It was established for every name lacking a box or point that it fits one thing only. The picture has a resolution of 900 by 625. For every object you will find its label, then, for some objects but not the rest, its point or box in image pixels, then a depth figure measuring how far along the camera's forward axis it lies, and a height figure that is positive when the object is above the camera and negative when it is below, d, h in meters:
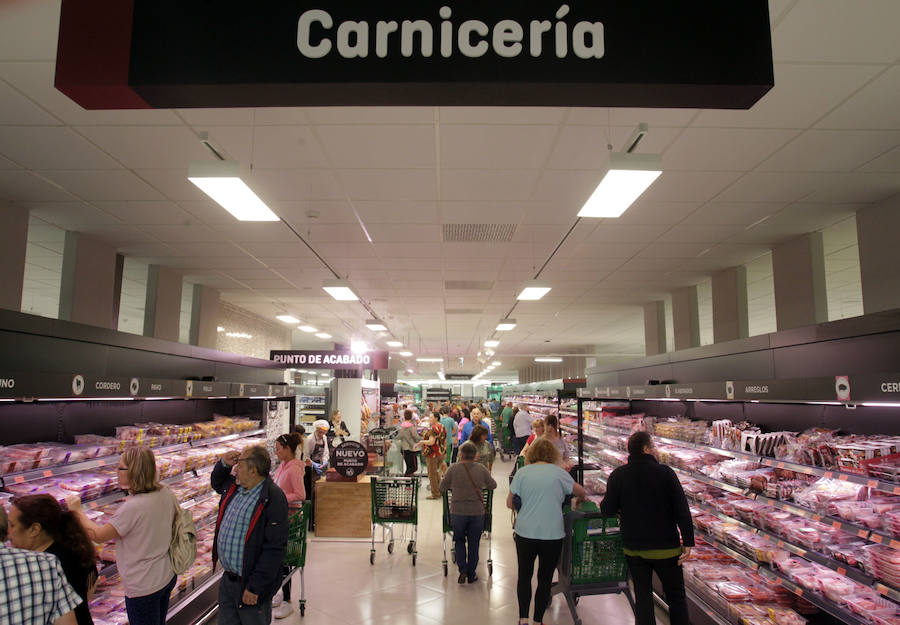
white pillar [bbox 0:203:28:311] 5.84 +1.35
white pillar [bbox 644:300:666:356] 12.22 +1.27
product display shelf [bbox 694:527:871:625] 3.39 -1.44
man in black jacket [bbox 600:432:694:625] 4.12 -1.10
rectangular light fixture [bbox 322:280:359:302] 7.73 +1.31
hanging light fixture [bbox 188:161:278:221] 4.04 +1.50
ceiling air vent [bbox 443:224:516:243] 6.97 +1.96
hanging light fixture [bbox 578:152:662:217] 3.84 +1.50
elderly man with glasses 3.51 -1.08
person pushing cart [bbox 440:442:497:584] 5.89 -1.37
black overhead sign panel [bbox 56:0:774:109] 1.81 +1.11
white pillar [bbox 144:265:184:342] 9.07 +1.27
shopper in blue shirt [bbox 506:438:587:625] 4.57 -1.20
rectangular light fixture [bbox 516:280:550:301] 7.80 +1.33
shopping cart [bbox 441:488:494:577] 6.29 -1.55
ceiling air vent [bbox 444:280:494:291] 10.33 +1.86
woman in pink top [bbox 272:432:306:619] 5.25 -0.97
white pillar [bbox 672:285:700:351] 10.56 +1.29
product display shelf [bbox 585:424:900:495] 3.14 -0.60
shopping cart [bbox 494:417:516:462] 16.53 -1.96
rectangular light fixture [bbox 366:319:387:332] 11.62 +1.19
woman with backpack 3.51 -1.05
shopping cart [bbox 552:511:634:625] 4.74 -1.56
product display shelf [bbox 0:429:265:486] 3.42 -0.64
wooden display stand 7.55 -1.81
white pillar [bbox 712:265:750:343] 8.89 +1.30
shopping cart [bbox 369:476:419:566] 6.60 -1.48
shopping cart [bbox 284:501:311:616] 5.11 -1.56
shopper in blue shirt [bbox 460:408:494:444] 12.64 -1.05
